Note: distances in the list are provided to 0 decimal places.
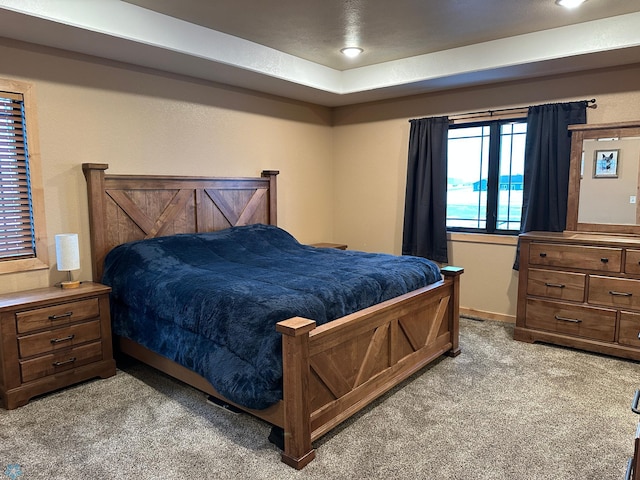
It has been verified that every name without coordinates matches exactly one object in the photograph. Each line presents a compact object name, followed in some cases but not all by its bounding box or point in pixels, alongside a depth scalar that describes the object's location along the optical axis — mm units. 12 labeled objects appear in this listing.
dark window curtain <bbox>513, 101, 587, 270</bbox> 4035
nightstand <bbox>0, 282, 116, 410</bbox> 2746
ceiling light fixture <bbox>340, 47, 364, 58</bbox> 4012
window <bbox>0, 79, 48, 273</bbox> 3062
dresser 3457
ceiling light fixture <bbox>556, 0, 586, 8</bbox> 2995
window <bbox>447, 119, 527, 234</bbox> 4469
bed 2211
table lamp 3105
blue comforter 2307
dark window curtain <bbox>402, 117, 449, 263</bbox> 4770
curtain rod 4338
